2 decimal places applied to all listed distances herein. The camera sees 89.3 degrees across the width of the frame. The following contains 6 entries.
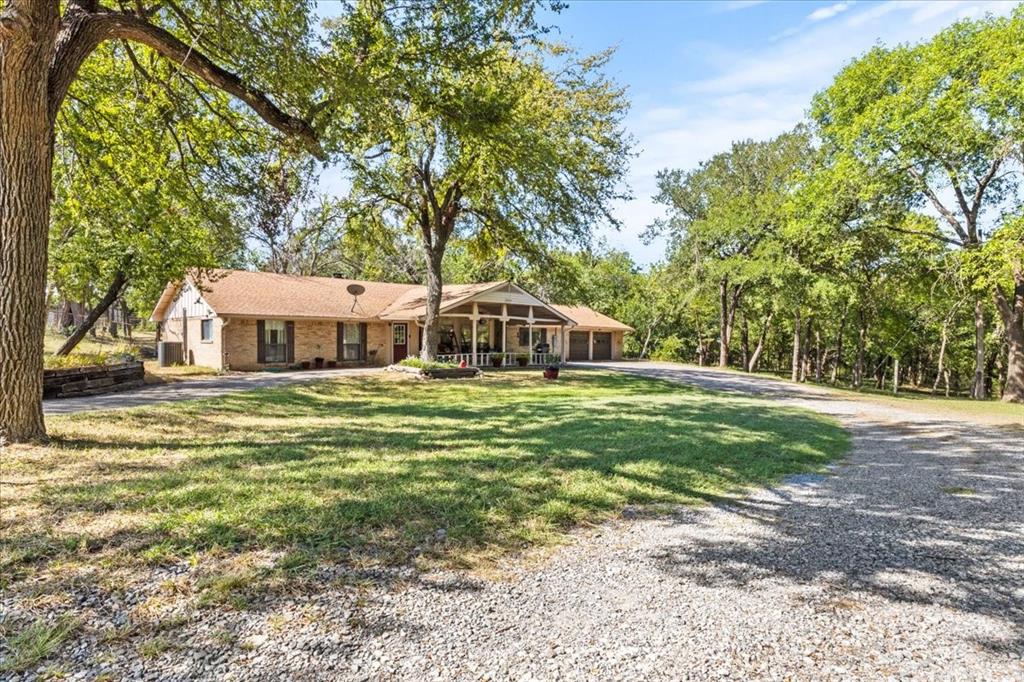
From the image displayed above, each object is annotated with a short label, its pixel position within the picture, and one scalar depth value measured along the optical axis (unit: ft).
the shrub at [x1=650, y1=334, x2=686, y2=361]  124.06
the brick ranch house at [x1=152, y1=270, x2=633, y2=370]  66.44
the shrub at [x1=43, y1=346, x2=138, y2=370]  38.17
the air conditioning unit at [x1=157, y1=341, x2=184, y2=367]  68.54
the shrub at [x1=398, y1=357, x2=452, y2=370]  59.46
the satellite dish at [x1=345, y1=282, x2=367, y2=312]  79.06
